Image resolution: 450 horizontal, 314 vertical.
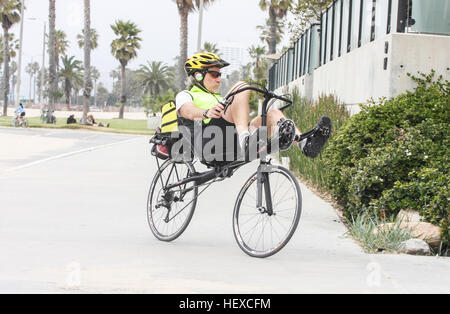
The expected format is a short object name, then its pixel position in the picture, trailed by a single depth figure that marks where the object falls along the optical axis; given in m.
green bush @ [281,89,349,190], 11.23
